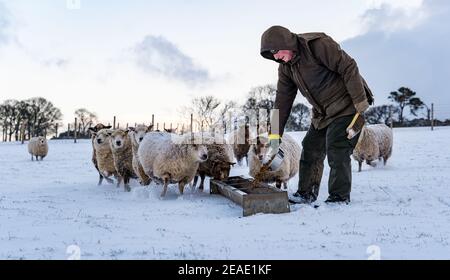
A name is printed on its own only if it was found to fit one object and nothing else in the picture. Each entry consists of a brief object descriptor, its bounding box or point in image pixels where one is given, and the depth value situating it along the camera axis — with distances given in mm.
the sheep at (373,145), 12258
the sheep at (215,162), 7660
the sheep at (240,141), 12336
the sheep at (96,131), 9507
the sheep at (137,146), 8336
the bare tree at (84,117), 60953
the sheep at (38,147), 20859
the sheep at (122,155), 8625
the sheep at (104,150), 9234
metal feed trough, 4629
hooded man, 4934
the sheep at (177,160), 7168
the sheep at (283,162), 7137
